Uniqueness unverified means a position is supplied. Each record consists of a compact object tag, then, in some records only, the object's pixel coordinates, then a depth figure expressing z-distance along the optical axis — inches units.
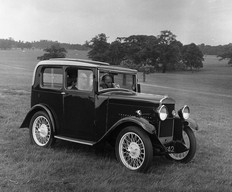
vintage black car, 207.9
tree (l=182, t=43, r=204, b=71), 2691.9
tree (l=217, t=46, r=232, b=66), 2292.3
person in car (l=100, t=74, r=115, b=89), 235.9
